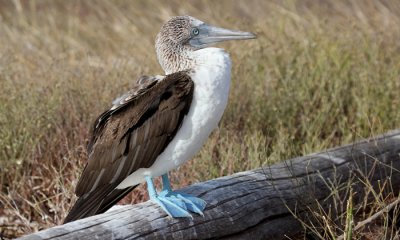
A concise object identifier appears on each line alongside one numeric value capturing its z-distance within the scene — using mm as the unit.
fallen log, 7598
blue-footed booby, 8062
